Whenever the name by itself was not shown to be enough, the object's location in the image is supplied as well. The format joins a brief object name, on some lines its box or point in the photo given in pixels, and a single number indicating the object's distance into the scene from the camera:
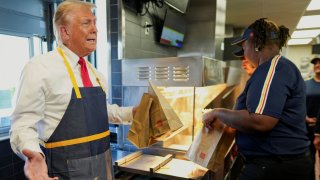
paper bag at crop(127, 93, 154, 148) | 1.39
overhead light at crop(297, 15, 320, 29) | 4.91
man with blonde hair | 0.93
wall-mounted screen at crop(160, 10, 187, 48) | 2.52
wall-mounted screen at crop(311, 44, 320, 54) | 4.58
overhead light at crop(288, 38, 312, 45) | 8.39
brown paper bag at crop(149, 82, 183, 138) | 1.36
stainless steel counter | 1.54
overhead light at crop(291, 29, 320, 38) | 6.58
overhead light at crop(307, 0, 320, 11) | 3.82
